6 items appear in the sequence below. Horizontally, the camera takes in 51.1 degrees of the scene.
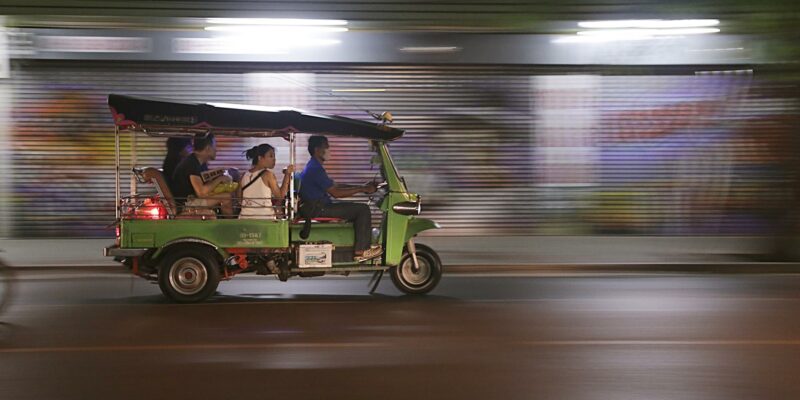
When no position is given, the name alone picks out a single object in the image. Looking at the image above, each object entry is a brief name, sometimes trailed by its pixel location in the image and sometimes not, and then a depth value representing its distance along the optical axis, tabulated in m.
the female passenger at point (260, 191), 9.09
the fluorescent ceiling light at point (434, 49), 14.87
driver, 9.19
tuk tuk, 8.80
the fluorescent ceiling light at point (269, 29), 14.44
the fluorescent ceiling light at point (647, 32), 14.38
